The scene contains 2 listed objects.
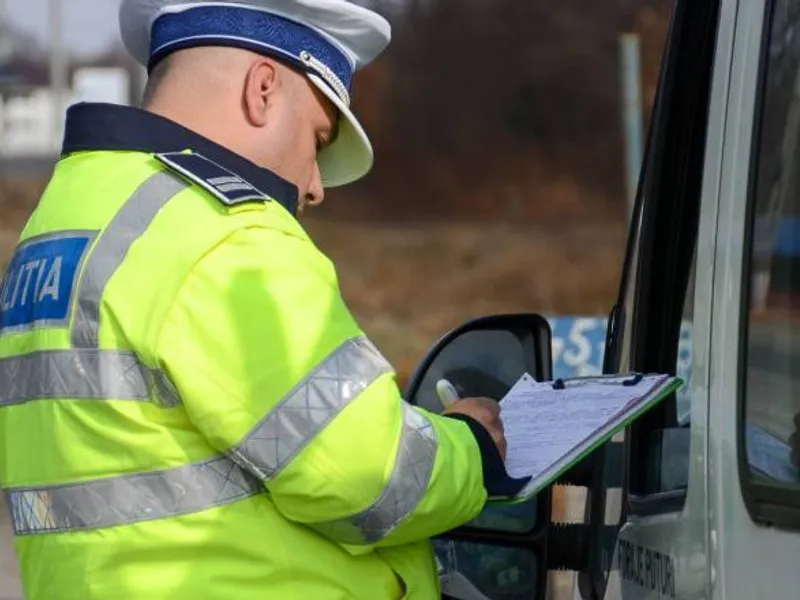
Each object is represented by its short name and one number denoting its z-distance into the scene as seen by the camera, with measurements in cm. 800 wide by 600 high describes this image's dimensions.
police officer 507
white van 503
